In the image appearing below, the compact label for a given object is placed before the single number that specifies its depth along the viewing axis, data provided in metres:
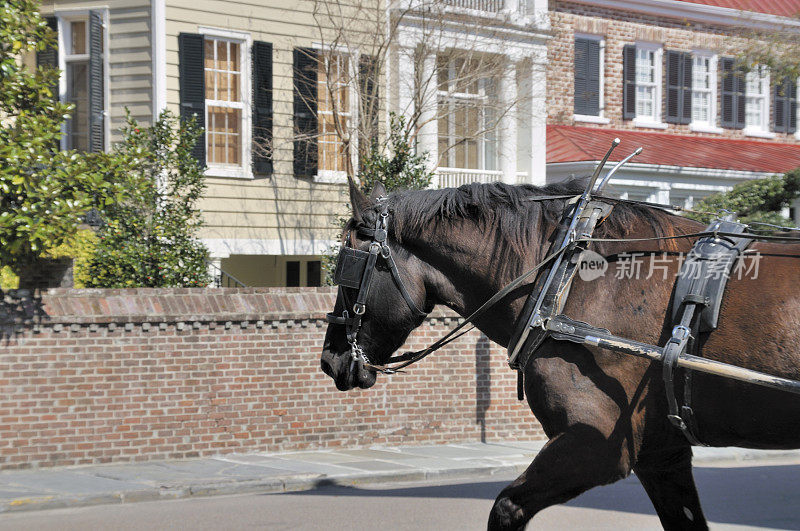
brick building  21.39
